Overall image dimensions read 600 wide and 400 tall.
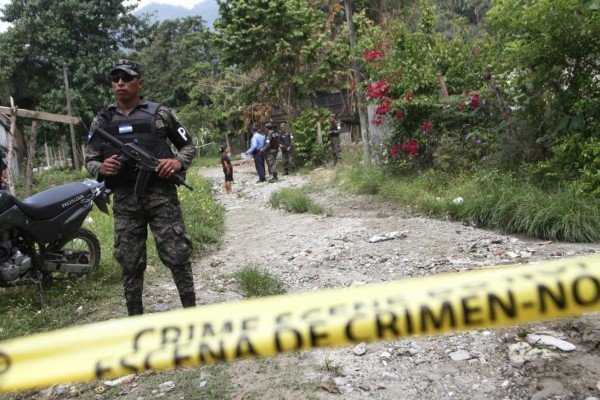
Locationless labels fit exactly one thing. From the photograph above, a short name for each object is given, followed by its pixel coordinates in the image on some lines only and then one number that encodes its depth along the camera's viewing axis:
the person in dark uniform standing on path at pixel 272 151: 13.50
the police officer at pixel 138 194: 3.20
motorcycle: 3.67
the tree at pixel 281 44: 16.86
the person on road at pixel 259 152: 13.31
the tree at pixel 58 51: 21.81
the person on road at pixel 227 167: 11.90
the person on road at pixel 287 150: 14.62
